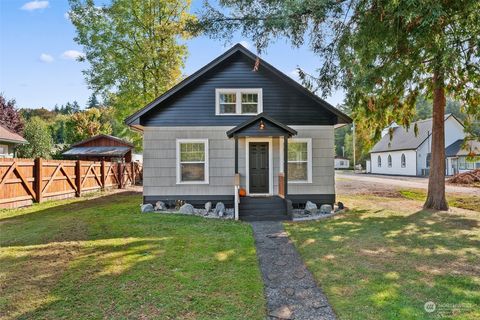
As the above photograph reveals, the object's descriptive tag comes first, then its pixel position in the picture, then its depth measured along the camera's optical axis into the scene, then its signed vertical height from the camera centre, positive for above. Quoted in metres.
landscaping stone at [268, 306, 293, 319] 3.68 -1.92
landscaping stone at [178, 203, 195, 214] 10.49 -1.60
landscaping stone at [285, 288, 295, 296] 4.34 -1.91
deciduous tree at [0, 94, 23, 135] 29.14 +5.14
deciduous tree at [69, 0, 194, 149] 20.06 +8.50
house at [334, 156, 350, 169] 60.72 +0.27
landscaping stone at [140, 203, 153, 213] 10.78 -1.60
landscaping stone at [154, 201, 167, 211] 11.07 -1.57
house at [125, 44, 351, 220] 11.41 +0.98
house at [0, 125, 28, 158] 17.52 +1.55
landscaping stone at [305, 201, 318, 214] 10.88 -1.64
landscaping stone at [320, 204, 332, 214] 10.88 -1.68
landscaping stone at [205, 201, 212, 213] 10.99 -1.56
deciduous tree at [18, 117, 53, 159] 27.64 +2.25
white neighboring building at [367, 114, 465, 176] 32.38 +1.76
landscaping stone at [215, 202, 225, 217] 10.47 -1.63
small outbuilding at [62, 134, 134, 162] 25.53 +1.56
